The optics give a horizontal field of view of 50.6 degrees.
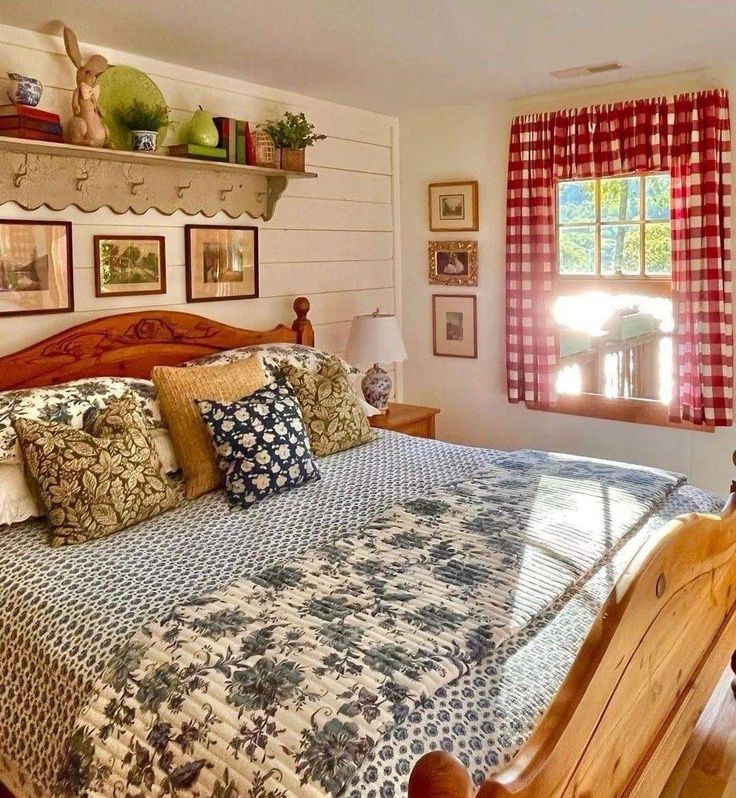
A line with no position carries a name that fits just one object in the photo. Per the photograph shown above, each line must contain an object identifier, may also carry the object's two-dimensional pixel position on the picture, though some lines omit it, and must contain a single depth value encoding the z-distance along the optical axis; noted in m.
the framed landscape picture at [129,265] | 2.99
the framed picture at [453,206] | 4.15
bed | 1.21
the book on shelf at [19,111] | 2.52
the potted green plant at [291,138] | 3.45
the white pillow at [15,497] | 2.16
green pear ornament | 3.09
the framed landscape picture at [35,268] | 2.69
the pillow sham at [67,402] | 2.25
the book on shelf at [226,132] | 3.24
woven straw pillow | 2.48
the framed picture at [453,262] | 4.21
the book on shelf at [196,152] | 3.04
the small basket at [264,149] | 3.38
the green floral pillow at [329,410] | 2.90
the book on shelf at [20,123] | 2.52
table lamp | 3.78
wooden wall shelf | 2.68
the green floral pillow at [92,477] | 2.11
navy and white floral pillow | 2.40
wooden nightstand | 3.74
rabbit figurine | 2.68
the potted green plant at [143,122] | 2.86
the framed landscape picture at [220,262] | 3.32
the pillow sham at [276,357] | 3.04
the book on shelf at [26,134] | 2.52
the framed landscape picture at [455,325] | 4.27
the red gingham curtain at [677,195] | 3.39
